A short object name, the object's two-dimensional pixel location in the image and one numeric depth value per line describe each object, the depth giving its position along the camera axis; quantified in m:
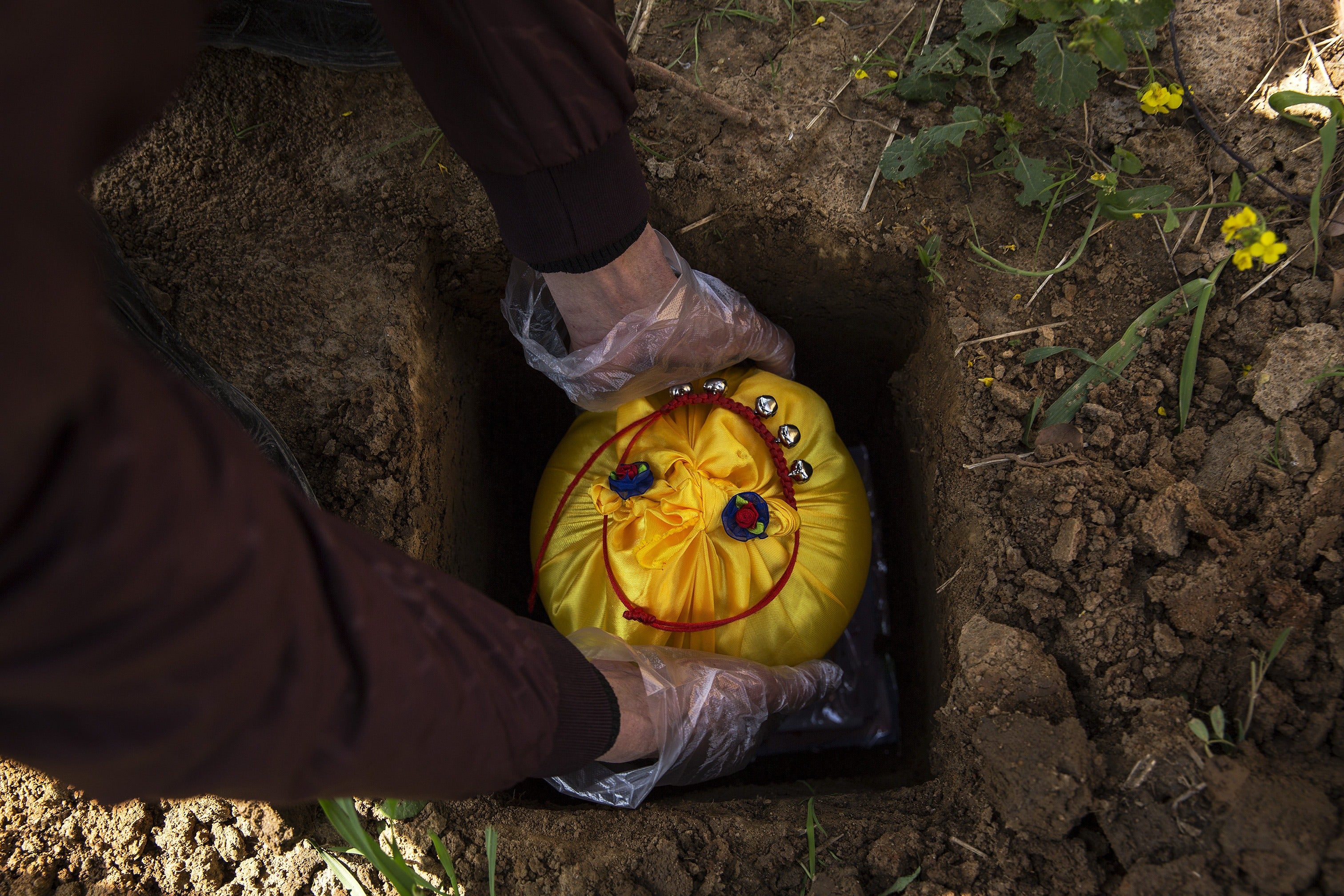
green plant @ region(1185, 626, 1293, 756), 0.82
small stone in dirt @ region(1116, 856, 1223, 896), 0.80
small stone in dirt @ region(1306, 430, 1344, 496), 0.84
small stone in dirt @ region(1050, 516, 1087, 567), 0.88
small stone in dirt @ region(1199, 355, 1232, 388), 0.89
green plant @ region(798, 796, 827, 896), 0.87
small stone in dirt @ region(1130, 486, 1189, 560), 0.86
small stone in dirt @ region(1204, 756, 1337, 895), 0.78
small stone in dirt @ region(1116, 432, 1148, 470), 0.89
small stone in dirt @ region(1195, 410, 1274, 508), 0.86
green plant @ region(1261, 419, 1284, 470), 0.86
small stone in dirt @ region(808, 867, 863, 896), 0.86
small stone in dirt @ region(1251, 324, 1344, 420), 0.86
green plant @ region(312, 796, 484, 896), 0.82
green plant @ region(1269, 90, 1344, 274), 0.87
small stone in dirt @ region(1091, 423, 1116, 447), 0.90
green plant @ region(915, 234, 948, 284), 0.95
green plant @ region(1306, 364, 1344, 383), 0.85
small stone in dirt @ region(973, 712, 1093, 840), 0.83
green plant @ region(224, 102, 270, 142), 0.97
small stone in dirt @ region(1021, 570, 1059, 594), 0.89
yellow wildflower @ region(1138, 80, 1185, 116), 0.89
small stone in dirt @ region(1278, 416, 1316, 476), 0.85
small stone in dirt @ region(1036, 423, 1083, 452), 0.91
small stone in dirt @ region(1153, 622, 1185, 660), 0.85
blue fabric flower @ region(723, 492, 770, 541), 0.93
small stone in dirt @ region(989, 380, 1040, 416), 0.92
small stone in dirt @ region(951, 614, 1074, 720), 0.86
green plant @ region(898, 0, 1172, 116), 0.86
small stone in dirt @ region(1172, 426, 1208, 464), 0.89
